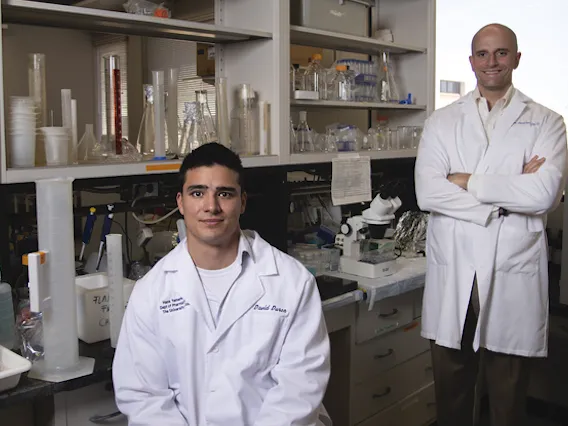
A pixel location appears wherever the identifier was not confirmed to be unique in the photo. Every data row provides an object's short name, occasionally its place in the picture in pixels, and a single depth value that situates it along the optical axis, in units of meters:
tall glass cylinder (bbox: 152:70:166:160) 2.06
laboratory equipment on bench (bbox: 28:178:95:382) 1.54
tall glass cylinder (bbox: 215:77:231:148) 2.26
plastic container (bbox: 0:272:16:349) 1.62
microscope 2.50
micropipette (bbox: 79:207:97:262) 2.05
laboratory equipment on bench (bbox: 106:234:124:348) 1.70
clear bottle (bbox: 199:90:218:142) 2.25
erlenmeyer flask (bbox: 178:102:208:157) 2.22
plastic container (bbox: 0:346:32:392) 1.38
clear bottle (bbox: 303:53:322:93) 2.62
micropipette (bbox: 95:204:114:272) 2.05
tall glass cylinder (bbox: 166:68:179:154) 2.12
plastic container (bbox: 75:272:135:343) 1.72
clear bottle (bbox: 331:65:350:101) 2.76
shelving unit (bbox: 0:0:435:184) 1.79
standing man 2.10
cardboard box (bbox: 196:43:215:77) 2.55
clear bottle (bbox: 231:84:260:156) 2.36
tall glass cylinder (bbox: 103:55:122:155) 2.00
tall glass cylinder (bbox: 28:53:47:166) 1.82
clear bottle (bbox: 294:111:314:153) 2.63
